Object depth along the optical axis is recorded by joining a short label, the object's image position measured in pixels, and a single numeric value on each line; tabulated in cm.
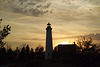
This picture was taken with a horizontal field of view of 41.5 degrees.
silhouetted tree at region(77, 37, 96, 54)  2908
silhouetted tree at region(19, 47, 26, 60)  4910
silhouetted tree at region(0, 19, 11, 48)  3128
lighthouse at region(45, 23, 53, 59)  3841
